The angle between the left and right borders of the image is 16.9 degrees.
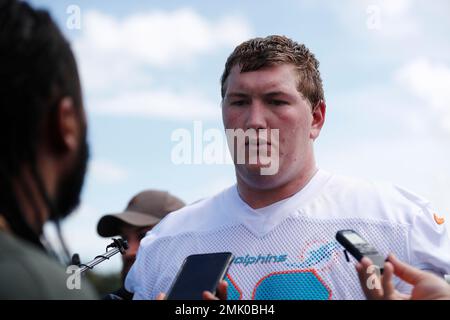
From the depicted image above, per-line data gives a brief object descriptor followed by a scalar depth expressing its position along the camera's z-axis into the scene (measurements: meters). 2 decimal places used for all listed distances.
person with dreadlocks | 1.78
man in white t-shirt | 2.24
